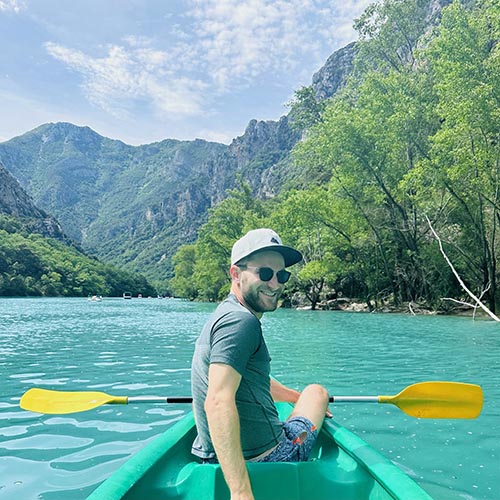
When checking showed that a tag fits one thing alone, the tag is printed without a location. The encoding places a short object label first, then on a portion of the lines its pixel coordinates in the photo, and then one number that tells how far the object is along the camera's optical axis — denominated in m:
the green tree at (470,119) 17.95
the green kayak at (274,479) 2.28
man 1.94
